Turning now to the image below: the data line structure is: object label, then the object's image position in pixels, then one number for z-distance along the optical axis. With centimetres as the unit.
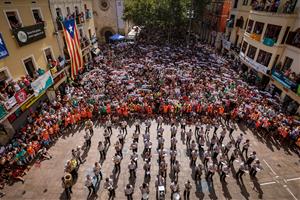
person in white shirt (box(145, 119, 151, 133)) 1722
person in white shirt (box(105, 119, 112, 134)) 1690
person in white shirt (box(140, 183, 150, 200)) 1106
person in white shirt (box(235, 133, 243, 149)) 1528
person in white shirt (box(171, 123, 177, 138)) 1628
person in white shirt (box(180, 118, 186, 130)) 1725
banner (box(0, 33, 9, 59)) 1440
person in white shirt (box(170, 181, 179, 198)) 1138
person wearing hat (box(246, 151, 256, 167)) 1350
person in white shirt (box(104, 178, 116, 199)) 1156
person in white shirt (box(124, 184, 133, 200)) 1120
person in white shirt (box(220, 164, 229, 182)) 1250
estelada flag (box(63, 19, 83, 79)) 2089
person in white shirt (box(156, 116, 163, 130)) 1727
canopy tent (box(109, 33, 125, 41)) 3922
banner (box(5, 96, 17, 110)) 1409
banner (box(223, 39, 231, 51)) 3478
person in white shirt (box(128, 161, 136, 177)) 1292
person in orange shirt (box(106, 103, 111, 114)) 1881
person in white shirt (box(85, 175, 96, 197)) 1159
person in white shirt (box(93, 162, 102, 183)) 1242
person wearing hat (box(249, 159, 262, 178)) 1289
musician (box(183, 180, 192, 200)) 1154
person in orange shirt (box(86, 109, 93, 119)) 1867
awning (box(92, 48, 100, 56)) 3274
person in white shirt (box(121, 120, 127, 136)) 1706
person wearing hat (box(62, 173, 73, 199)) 1133
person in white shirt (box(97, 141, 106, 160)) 1441
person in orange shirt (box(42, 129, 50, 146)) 1552
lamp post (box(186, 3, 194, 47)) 3828
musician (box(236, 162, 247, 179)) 1277
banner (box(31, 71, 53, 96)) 1725
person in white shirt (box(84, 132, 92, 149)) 1536
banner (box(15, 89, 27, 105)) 1505
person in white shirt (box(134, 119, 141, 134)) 1723
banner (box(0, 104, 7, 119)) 1355
